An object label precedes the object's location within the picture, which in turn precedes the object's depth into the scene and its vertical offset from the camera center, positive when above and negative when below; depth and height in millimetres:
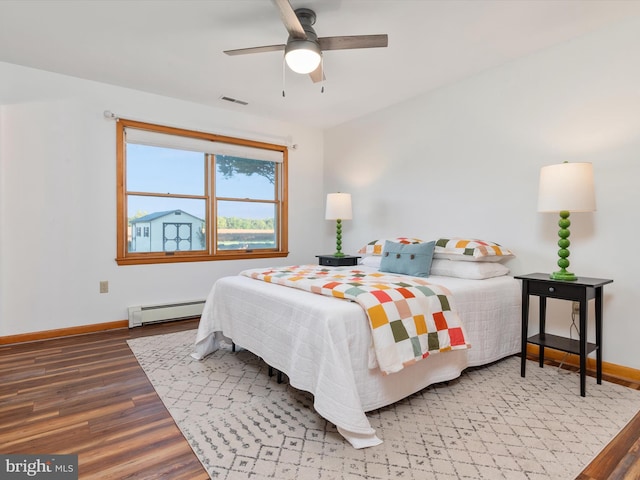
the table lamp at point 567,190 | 2219 +270
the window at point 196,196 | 3705 +433
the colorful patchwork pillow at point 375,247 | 3445 -156
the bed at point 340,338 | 1623 -640
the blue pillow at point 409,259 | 2893 -233
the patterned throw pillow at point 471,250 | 2771 -151
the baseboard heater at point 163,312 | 3604 -862
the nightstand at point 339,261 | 4109 -341
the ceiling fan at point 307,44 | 2037 +1142
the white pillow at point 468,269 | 2738 -303
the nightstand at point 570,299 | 2109 -477
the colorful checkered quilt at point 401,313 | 1761 -449
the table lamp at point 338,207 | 4176 +304
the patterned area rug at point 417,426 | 1465 -991
